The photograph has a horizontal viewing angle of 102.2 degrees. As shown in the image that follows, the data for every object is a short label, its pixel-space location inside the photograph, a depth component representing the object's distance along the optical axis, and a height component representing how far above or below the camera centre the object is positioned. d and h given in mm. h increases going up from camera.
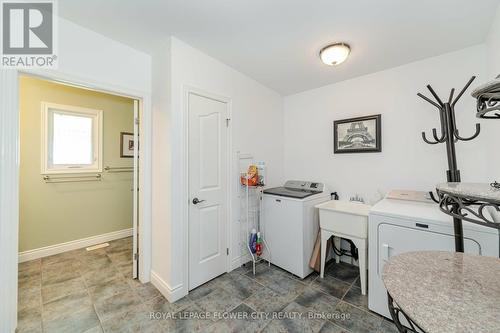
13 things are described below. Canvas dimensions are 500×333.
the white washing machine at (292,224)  2311 -680
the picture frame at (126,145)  3517 +442
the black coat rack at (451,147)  1315 +135
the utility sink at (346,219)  2055 -556
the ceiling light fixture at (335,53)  1922 +1115
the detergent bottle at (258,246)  2557 -994
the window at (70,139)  2832 +471
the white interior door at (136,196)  2275 -301
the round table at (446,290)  474 -359
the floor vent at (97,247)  3072 -1187
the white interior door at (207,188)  2115 -208
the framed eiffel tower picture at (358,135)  2438 +416
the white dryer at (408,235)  1398 -523
